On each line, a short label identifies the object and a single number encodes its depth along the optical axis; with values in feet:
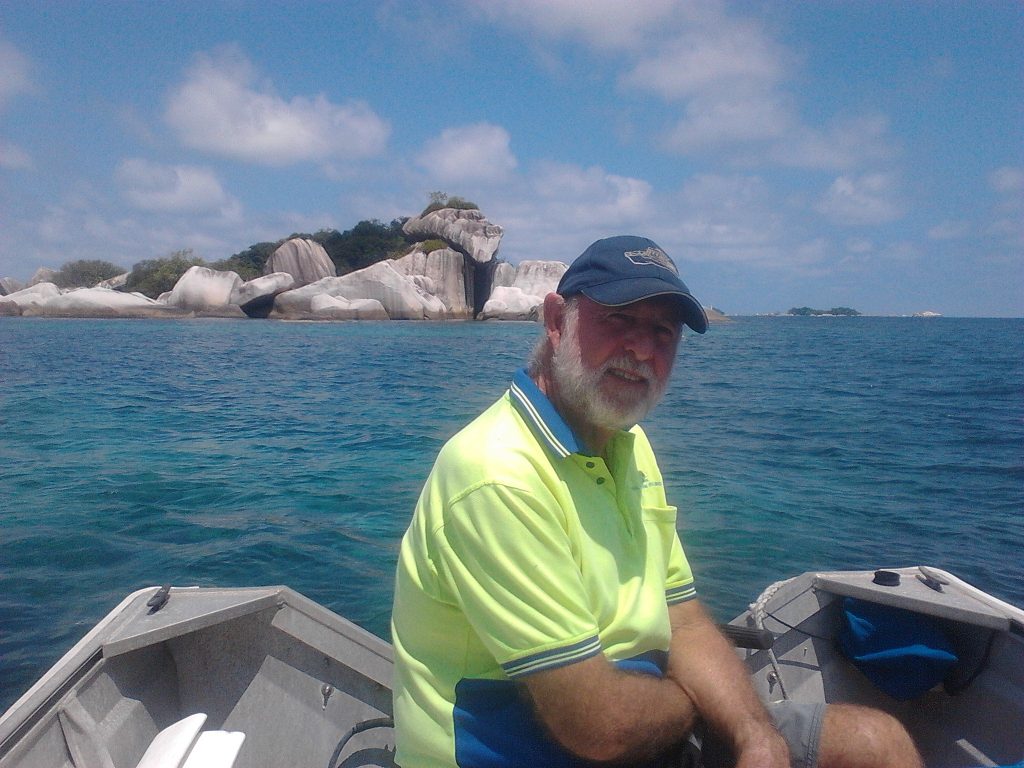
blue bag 10.17
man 5.06
